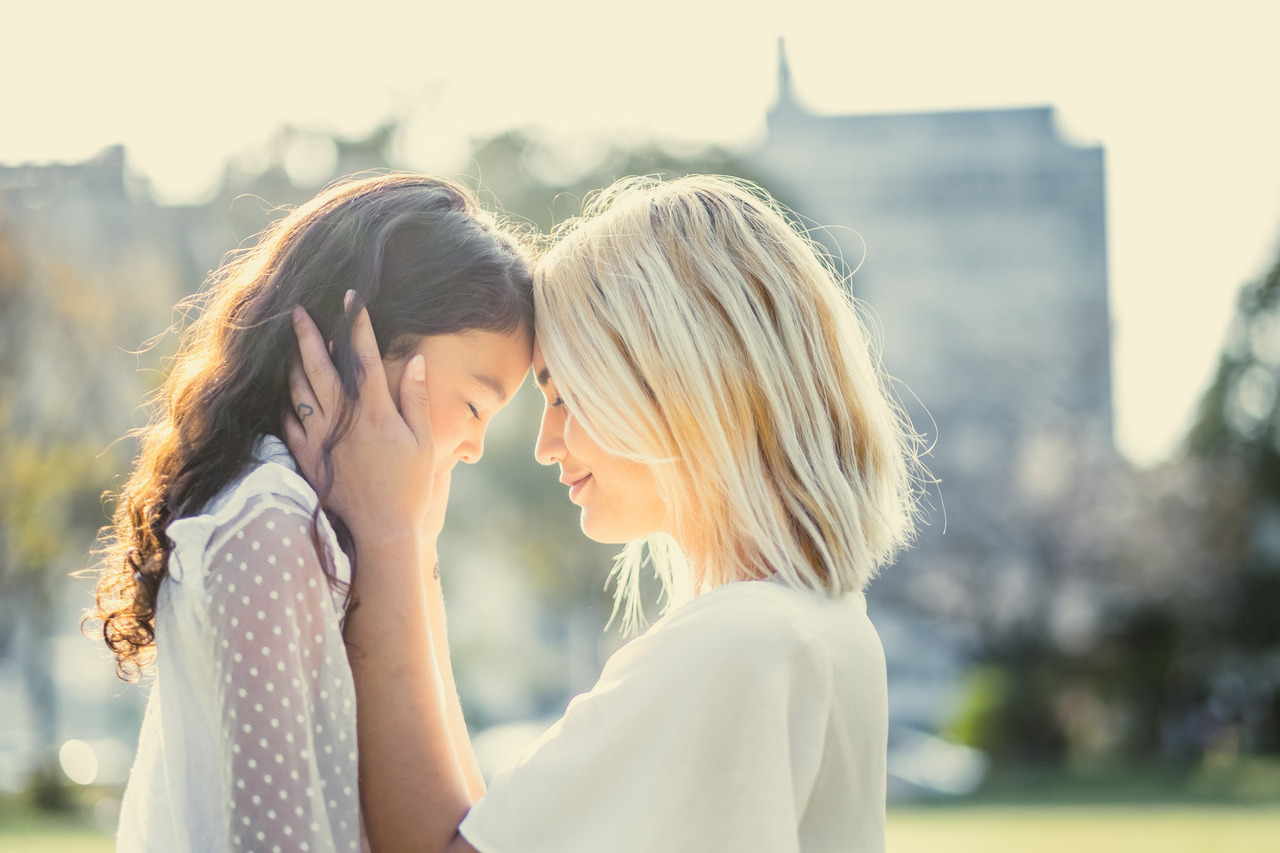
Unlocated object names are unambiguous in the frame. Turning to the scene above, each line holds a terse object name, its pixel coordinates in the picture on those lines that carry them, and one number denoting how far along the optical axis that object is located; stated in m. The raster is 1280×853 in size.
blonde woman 1.86
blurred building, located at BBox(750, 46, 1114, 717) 22.87
